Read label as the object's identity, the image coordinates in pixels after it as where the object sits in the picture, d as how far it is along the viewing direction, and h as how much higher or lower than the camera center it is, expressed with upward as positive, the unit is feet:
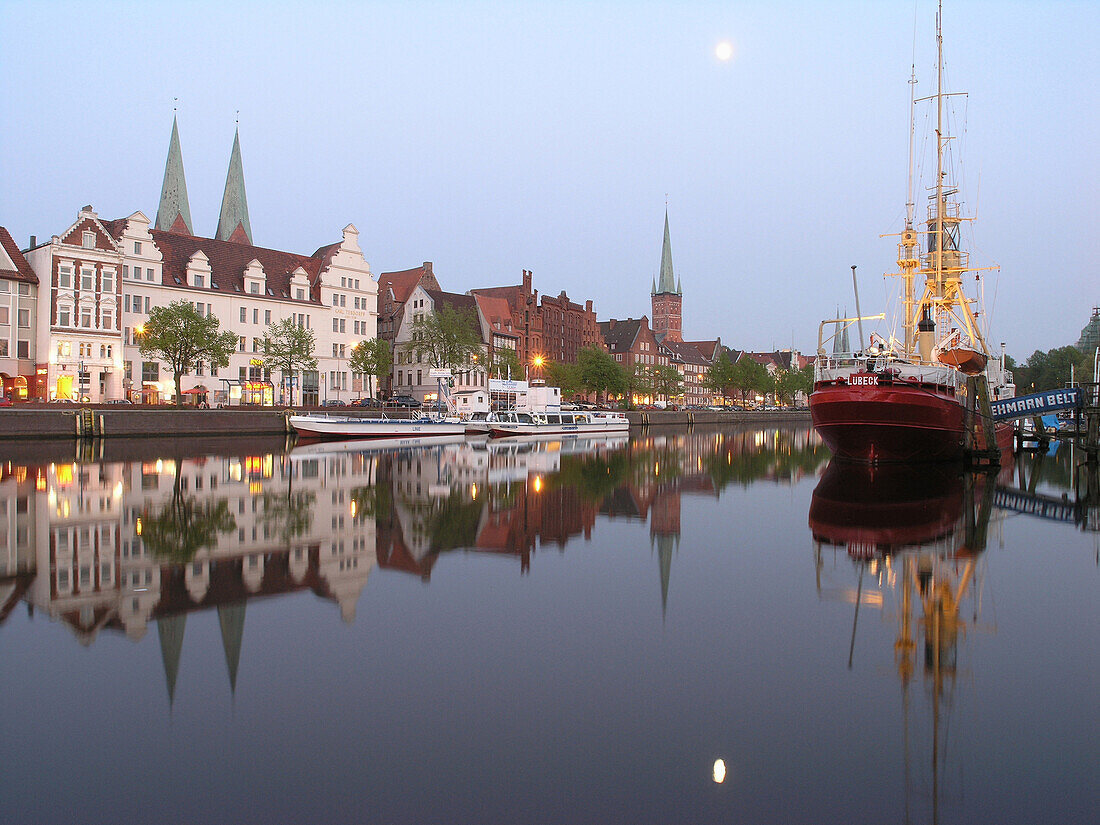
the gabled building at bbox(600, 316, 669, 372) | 485.97 +36.13
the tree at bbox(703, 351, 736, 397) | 480.64 +16.23
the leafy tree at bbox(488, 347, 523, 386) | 299.99 +13.85
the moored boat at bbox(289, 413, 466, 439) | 172.76 -6.05
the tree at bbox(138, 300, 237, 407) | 190.08 +14.33
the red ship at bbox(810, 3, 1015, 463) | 98.68 +0.63
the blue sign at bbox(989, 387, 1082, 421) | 128.26 +0.23
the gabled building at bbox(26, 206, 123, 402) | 194.49 +21.04
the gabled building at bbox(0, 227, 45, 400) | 190.80 +17.93
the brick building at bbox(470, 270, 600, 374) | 372.58 +38.04
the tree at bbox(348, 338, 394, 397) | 243.81 +12.69
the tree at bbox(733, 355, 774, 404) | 485.15 +15.54
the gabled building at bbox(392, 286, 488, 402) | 300.81 +13.85
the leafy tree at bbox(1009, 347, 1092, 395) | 392.78 +18.58
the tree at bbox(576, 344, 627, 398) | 331.77 +11.71
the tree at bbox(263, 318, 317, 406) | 219.00 +13.59
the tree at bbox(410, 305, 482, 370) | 265.13 +19.87
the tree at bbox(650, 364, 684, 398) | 425.28 +11.81
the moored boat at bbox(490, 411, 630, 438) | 201.89 -6.21
